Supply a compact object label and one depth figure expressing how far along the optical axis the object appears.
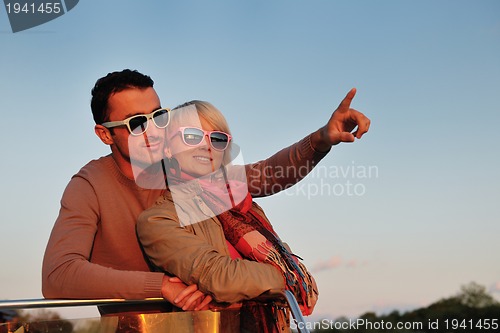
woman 2.46
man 2.59
